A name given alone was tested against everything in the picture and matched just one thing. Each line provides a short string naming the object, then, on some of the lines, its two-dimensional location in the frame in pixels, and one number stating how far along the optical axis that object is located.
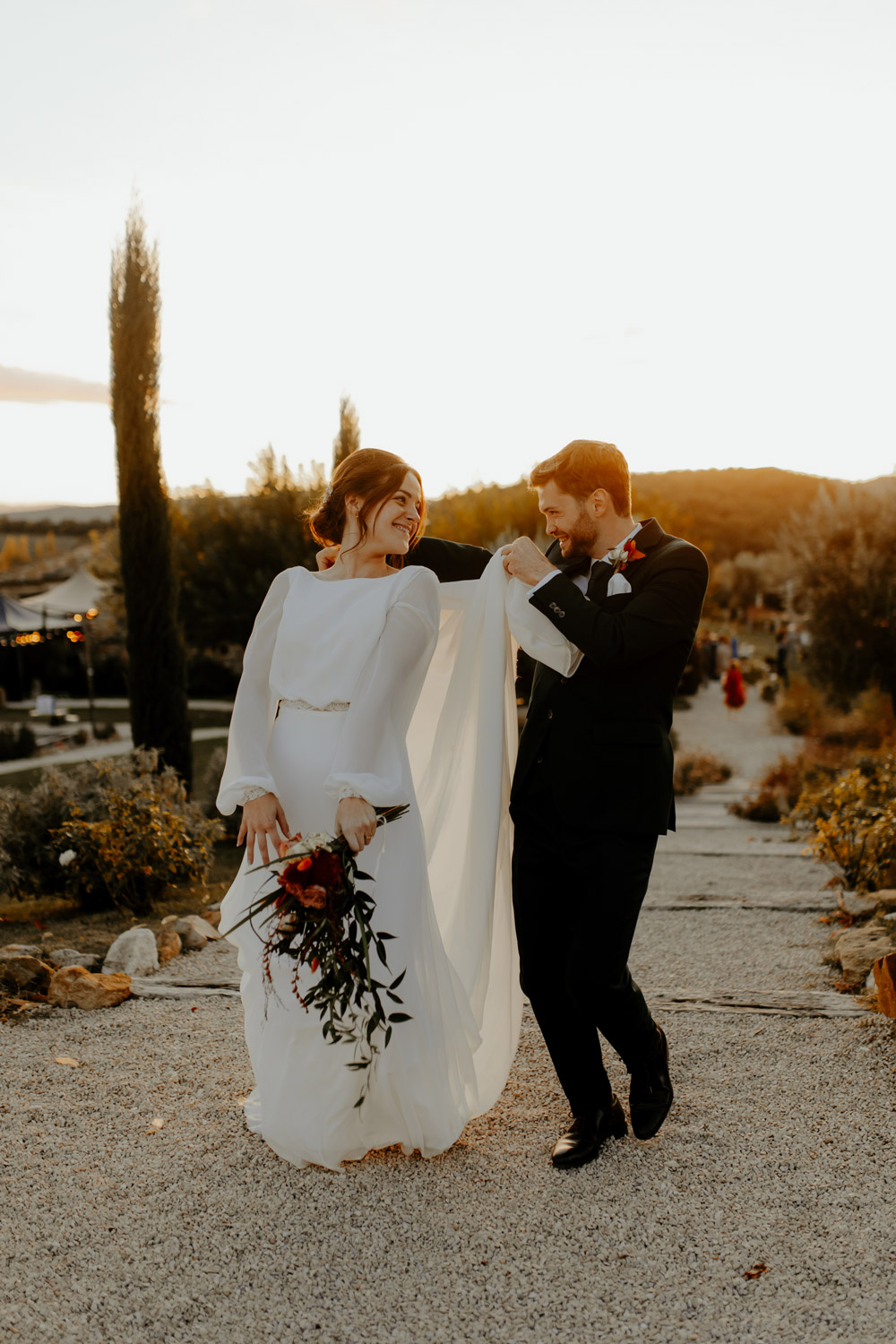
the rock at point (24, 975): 4.77
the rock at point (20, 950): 5.10
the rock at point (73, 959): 5.20
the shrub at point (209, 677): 26.03
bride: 2.85
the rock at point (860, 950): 4.67
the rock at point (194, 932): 5.68
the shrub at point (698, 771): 12.05
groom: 2.81
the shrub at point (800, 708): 15.90
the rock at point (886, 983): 4.03
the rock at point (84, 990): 4.60
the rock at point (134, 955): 5.13
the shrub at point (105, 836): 6.58
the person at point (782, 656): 24.37
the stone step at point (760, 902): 6.30
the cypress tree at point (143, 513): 11.34
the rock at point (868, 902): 5.77
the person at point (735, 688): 17.05
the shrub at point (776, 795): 10.19
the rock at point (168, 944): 5.42
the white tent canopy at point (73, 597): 22.72
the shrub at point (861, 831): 6.25
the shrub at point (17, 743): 16.08
